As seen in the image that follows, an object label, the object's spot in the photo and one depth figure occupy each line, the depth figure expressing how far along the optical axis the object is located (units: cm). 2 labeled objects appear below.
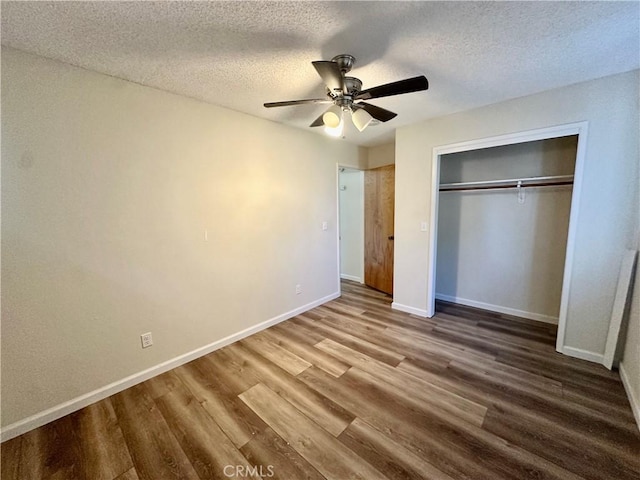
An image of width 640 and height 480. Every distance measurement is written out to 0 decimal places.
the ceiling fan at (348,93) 148
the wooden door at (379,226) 405
